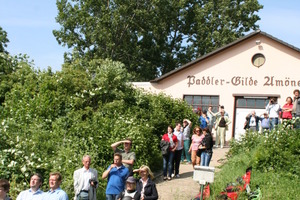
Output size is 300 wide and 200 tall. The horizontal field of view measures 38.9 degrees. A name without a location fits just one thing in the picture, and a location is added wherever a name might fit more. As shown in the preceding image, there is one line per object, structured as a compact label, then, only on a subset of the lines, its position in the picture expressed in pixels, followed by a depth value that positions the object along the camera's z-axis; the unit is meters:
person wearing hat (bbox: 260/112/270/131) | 16.91
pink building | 22.06
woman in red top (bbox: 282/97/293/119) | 14.65
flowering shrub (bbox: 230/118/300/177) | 11.84
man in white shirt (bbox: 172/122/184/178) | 13.16
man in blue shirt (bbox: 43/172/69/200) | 6.66
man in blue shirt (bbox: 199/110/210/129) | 17.85
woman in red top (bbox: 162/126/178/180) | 12.92
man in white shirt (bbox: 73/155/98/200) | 8.25
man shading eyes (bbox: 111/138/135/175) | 9.31
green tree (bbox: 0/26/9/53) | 31.34
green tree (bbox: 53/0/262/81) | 32.66
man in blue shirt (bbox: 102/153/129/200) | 8.42
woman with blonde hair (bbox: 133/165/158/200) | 7.53
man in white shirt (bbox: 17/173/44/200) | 6.65
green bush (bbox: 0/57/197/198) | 11.19
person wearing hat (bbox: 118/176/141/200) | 7.35
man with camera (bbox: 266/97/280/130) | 15.95
